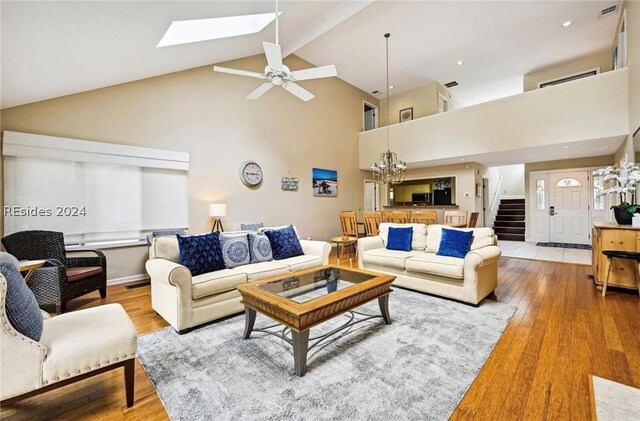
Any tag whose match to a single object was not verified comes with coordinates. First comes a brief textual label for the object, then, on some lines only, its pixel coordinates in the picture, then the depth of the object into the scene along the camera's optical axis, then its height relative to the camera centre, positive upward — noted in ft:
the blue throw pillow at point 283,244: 11.99 -1.60
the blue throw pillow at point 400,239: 13.66 -1.64
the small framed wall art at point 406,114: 26.80 +9.37
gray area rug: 5.12 -3.79
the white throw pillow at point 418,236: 13.76 -1.51
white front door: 22.34 -0.20
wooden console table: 11.28 -1.89
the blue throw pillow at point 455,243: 11.62 -1.62
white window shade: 11.38 +1.01
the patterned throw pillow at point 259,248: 11.20 -1.68
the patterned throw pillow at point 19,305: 4.32 -1.56
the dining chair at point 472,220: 18.58 -0.97
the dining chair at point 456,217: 19.12 -0.83
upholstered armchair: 4.19 -2.42
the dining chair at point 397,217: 18.49 -0.70
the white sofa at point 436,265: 10.12 -2.45
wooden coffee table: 6.09 -2.44
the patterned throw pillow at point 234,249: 10.37 -1.60
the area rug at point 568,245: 21.75 -3.44
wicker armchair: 9.23 -2.23
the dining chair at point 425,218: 18.25 -0.78
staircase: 27.43 -1.62
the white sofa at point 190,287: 8.09 -2.49
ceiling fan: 9.31 +5.04
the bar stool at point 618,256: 10.61 -2.09
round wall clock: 18.29 +2.45
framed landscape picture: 23.09 +2.29
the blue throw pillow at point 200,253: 9.34 -1.56
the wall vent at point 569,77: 20.85 +10.35
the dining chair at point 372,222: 19.42 -1.08
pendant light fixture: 18.07 +2.64
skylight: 11.44 +8.68
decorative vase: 11.90 -0.55
